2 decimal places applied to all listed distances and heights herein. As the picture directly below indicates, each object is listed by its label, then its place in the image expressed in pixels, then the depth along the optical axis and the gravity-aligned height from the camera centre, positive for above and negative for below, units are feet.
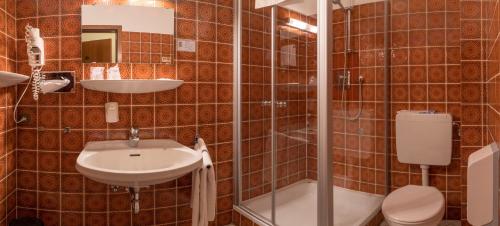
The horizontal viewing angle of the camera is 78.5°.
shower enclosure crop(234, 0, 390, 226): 6.86 -0.07
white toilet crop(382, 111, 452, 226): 6.02 -0.98
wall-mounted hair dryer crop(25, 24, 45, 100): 5.82 +1.14
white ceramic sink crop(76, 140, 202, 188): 5.08 -0.89
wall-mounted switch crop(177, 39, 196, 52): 6.83 +1.50
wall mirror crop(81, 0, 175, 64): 6.26 +1.66
